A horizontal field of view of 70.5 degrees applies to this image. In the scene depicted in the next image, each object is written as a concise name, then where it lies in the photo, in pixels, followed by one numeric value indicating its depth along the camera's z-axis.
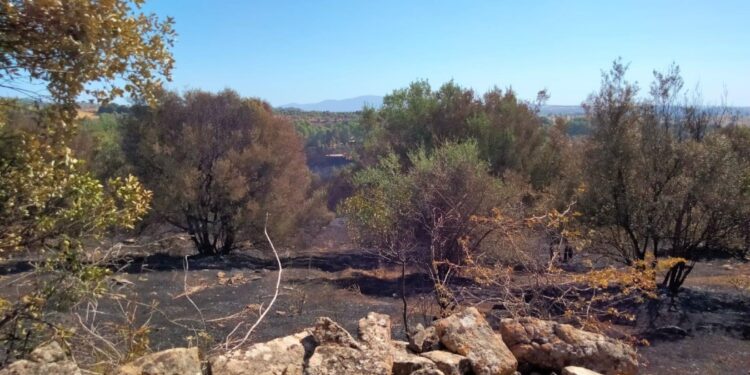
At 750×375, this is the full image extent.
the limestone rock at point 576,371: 3.93
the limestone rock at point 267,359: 3.13
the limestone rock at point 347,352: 3.31
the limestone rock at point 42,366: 2.74
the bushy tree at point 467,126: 18.17
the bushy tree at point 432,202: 11.80
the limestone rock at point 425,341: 4.27
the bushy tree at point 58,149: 3.01
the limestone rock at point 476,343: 4.00
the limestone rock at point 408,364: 3.64
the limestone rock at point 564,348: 4.36
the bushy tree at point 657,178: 11.27
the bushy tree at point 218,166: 16.27
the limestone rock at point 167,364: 3.04
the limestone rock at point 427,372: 3.51
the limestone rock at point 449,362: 3.81
